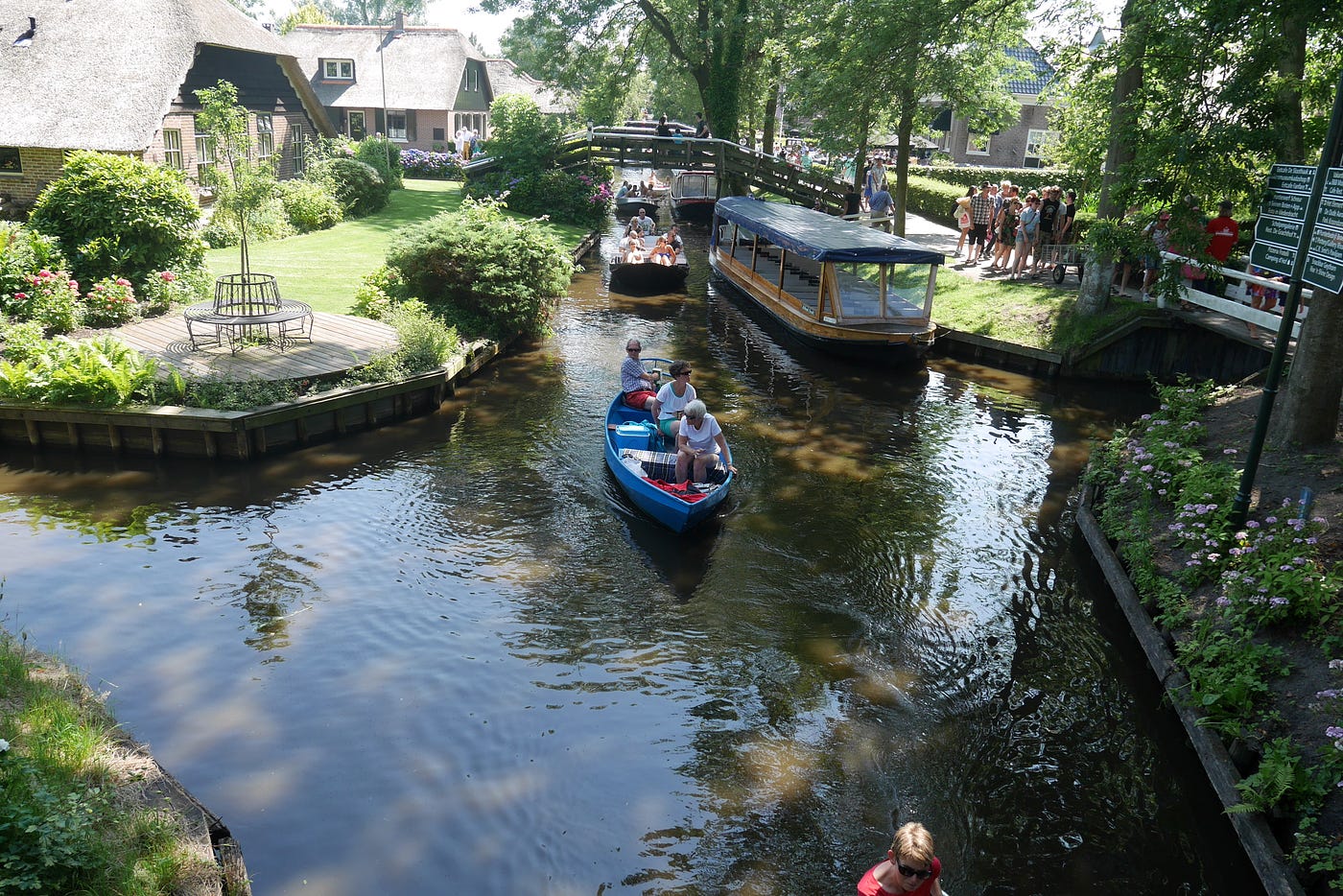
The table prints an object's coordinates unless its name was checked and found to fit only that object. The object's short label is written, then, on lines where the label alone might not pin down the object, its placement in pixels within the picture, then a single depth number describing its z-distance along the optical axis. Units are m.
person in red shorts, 14.15
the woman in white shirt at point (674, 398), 12.71
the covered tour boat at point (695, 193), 38.66
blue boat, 11.10
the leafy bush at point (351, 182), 29.25
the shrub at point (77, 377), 12.62
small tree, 15.23
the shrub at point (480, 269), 17.89
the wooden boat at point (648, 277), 24.84
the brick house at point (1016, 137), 45.88
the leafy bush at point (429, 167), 44.12
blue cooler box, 12.91
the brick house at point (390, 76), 52.16
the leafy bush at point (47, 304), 15.05
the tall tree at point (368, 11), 109.53
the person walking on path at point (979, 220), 25.67
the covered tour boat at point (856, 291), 18.52
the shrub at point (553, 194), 32.91
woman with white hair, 11.56
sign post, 8.14
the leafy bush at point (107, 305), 15.91
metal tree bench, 14.12
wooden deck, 14.09
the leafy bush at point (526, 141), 33.69
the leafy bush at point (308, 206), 27.06
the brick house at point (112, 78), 22.17
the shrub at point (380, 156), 34.81
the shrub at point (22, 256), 15.17
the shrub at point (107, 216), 16.73
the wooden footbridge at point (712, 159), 34.75
